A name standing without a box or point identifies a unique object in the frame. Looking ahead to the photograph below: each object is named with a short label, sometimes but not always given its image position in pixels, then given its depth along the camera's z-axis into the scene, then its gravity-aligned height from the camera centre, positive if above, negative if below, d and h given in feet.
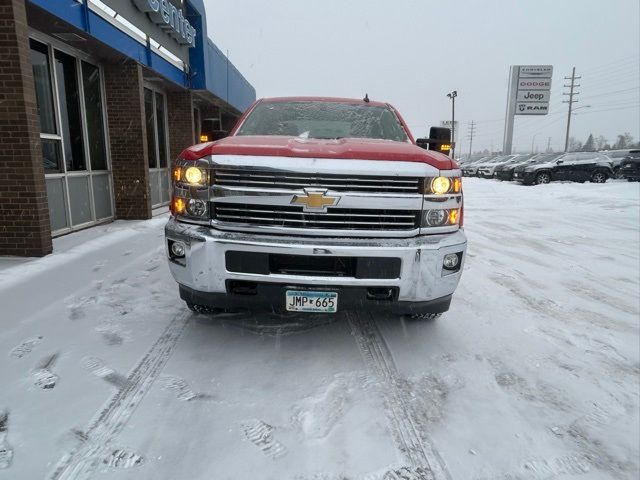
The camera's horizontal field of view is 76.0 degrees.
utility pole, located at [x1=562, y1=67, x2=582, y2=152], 180.79 +36.68
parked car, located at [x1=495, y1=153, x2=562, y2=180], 67.97 +0.72
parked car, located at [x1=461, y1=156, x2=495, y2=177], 104.66 -0.09
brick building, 16.24 +3.38
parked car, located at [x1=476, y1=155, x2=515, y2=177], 96.93 +1.35
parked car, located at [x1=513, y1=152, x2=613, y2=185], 63.36 +0.09
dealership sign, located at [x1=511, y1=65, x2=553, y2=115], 121.80 +23.88
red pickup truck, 8.61 -1.29
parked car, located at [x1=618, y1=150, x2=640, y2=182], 63.00 +0.27
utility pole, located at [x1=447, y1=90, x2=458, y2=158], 89.92 +16.58
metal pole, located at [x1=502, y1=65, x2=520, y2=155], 121.90 +19.67
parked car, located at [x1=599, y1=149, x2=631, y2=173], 70.83 +2.76
